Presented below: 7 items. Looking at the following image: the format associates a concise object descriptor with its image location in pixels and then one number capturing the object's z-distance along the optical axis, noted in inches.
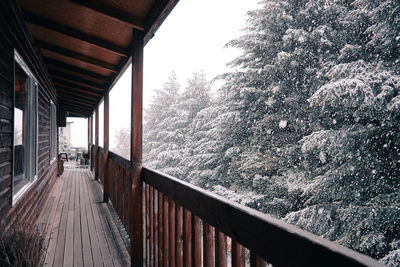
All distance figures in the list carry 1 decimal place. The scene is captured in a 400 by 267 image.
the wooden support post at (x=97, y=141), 298.4
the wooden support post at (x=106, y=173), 204.2
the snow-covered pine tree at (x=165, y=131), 714.2
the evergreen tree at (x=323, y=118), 284.7
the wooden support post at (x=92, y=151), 371.9
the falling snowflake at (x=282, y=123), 399.4
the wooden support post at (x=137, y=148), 100.9
